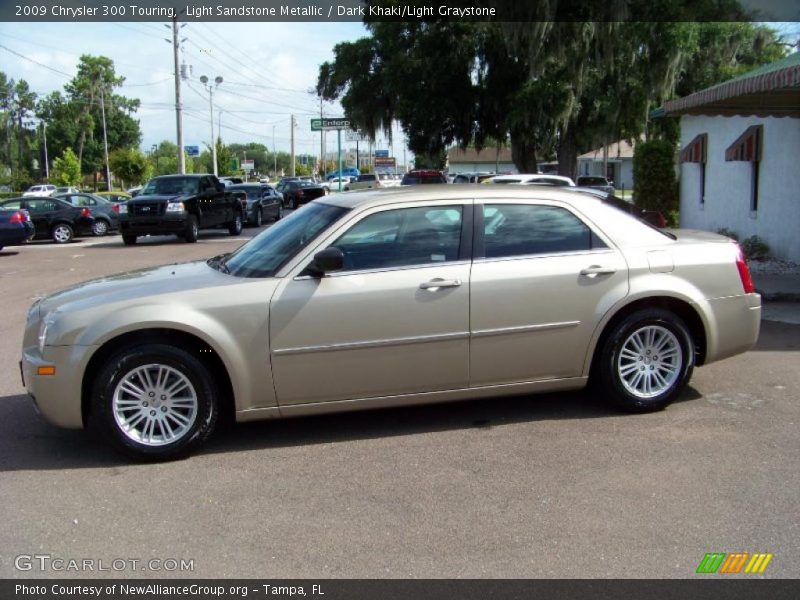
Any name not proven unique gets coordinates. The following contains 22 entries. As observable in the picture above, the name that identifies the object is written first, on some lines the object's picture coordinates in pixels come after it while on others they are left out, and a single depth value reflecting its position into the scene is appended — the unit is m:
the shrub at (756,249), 14.02
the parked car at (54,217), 23.08
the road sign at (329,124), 42.09
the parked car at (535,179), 15.53
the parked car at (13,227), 19.27
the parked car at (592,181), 34.31
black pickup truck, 20.88
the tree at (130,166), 68.25
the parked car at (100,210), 25.47
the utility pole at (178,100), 38.22
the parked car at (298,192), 41.25
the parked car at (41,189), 59.14
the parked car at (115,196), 35.39
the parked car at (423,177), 28.23
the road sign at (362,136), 37.31
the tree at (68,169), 73.31
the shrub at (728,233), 15.50
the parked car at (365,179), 47.33
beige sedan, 4.89
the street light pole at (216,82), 57.66
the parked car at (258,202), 28.25
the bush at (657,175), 19.56
